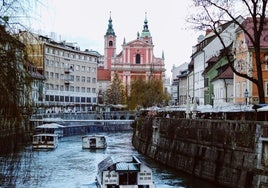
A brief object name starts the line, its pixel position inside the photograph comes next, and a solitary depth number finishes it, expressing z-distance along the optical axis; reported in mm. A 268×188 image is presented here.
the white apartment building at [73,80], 125875
